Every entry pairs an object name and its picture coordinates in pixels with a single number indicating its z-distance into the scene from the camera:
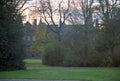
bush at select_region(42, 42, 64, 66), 44.22
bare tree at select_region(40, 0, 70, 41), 62.31
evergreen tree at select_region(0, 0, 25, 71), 27.94
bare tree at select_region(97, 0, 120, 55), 42.12
